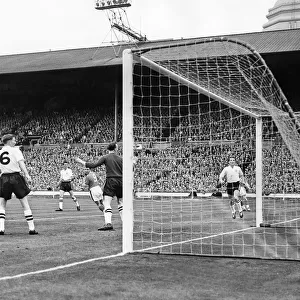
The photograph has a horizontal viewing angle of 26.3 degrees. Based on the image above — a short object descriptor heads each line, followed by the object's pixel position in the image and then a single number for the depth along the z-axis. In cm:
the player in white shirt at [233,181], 1941
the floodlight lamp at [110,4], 4882
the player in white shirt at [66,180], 2675
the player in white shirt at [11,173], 1288
